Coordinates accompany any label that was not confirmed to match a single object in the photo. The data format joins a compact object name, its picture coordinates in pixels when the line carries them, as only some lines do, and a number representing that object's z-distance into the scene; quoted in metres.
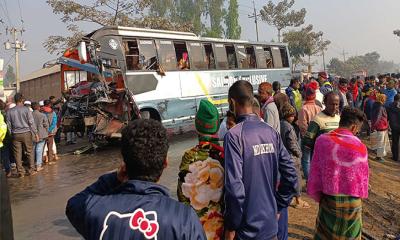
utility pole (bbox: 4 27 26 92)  28.49
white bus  10.78
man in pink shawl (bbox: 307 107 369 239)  3.23
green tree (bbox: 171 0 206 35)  51.06
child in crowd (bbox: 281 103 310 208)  4.87
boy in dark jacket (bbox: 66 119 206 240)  1.55
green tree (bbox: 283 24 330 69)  43.94
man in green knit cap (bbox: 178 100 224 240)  2.61
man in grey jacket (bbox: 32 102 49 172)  9.35
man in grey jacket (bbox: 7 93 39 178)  8.52
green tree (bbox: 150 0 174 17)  48.41
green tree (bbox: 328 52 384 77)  75.75
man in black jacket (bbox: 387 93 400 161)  9.54
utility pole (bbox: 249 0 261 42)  43.78
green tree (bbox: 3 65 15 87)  100.78
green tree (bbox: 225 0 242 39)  49.19
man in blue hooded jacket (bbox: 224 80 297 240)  2.46
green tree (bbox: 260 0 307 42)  45.92
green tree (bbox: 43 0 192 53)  20.73
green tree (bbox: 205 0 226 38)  50.53
